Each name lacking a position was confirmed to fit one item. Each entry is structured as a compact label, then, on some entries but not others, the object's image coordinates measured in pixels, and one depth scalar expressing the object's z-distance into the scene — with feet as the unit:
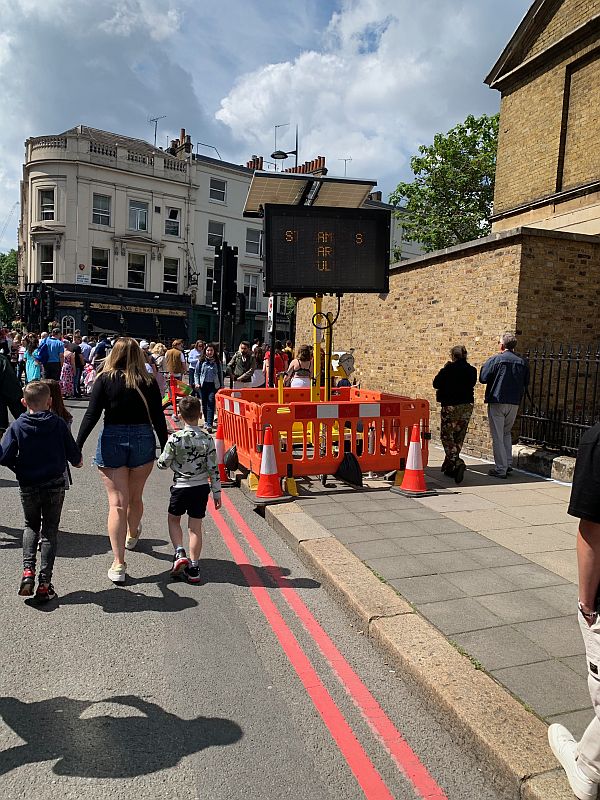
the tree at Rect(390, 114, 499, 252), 94.99
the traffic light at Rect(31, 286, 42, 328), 110.32
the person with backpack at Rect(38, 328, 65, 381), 50.31
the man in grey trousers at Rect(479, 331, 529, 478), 26.86
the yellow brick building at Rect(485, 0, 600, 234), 41.24
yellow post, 28.15
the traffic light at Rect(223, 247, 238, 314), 46.88
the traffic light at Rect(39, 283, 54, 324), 112.27
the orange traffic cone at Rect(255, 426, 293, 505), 22.85
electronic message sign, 24.32
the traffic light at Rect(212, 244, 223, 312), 46.68
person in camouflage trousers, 26.75
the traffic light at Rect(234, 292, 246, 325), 50.85
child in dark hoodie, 13.97
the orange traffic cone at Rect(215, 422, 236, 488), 26.94
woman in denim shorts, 15.34
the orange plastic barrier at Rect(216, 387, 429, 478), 23.82
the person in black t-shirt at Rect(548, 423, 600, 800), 7.29
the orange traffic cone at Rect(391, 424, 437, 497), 23.85
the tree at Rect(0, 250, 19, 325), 165.68
